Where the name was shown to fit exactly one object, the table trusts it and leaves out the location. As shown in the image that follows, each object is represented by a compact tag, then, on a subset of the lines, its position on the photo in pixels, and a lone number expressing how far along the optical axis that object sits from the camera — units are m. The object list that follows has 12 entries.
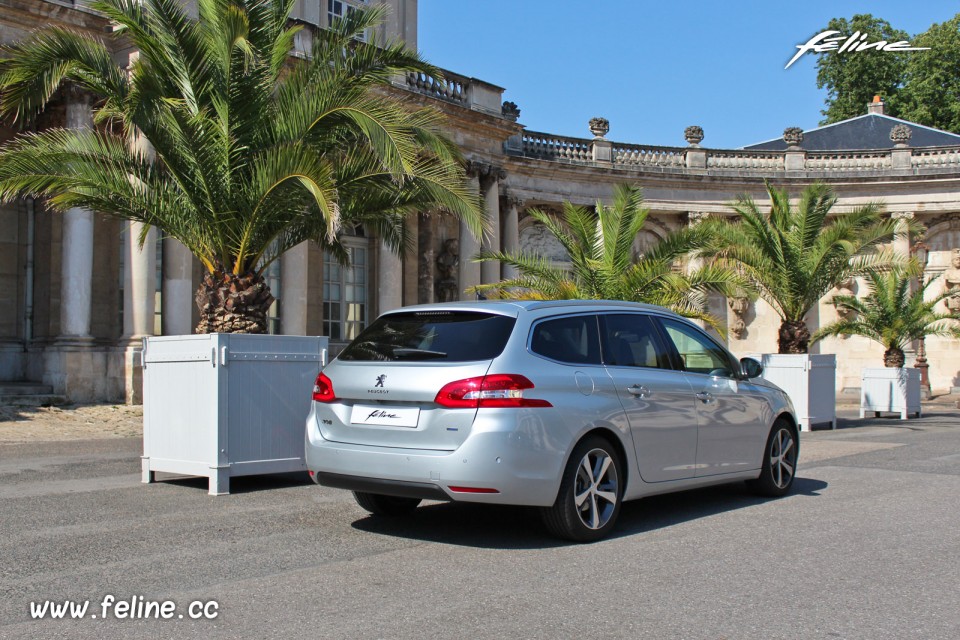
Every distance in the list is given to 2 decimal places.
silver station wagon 6.27
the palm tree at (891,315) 24.73
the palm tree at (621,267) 17.89
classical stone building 19.27
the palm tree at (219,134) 10.32
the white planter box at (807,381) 18.59
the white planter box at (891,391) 23.05
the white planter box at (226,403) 8.96
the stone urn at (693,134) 34.44
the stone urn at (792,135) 34.91
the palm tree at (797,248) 20.20
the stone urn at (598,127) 33.72
